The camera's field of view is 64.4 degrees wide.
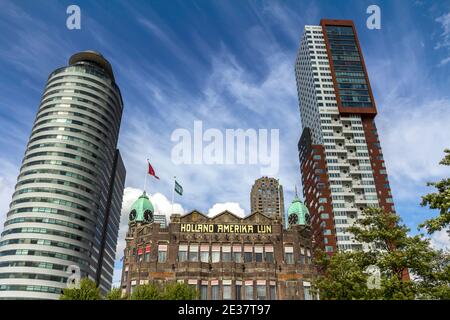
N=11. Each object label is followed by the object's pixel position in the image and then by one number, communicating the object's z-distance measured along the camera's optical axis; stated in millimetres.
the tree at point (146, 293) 37594
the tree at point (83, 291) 36844
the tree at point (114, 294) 37525
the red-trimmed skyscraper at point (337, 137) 116688
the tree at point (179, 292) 38728
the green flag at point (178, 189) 59188
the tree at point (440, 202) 22042
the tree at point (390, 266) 24578
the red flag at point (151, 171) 60250
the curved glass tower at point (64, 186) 100625
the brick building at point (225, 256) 52000
